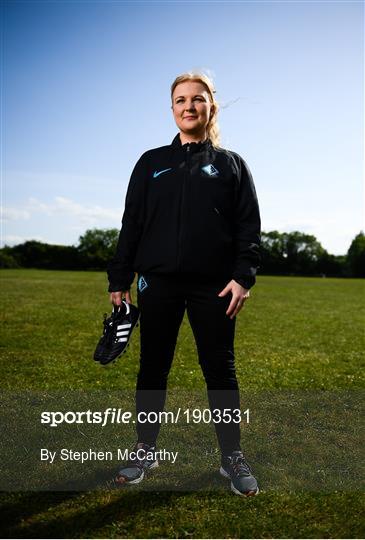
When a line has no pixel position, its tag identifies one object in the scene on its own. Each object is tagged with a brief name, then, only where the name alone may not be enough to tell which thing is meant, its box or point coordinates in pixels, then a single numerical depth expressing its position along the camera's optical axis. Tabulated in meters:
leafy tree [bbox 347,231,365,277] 103.06
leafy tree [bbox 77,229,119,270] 99.69
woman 3.28
